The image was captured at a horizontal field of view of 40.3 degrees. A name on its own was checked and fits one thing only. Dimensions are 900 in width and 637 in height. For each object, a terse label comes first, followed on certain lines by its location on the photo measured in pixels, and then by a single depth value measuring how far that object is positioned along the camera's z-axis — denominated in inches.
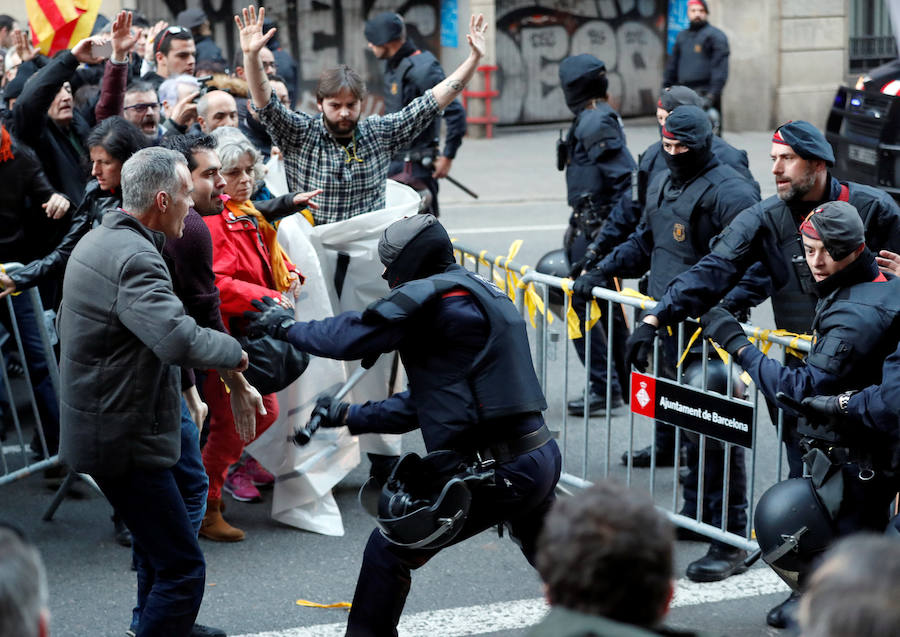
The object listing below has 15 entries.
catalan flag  259.4
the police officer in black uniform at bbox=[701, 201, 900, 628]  163.6
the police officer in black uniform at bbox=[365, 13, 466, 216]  366.9
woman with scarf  207.3
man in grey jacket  154.1
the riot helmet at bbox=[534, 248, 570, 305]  297.0
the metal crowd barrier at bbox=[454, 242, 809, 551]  198.8
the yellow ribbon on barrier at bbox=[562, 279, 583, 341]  235.8
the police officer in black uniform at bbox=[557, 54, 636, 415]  282.7
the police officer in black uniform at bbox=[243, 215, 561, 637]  160.4
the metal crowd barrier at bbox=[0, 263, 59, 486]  231.3
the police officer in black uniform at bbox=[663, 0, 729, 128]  591.5
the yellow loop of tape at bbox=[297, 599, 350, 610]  196.4
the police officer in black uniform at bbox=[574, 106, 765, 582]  210.4
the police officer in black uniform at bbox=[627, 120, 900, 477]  194.5
